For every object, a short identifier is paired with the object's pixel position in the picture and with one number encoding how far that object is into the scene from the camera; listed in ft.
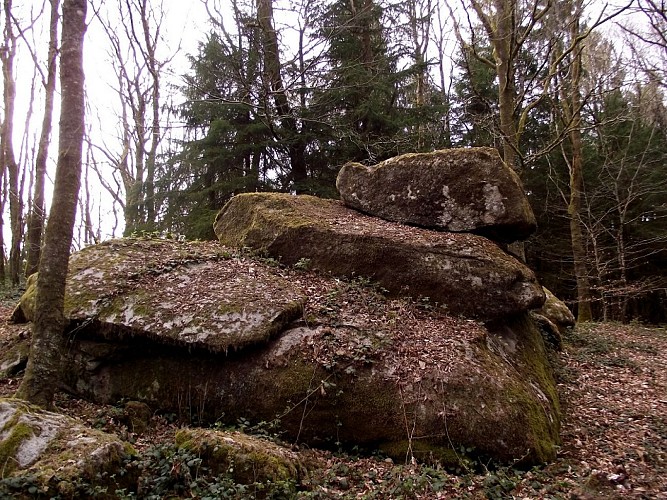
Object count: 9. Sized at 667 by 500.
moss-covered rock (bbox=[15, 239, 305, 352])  18.89
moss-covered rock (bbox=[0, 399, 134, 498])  10.56
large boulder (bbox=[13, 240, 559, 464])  16.66
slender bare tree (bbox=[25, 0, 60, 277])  41.19
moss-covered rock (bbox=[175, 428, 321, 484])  12.63
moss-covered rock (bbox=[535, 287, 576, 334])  31.73
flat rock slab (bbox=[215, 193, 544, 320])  22.30
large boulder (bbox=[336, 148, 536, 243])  24.82
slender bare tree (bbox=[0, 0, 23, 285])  47.67
